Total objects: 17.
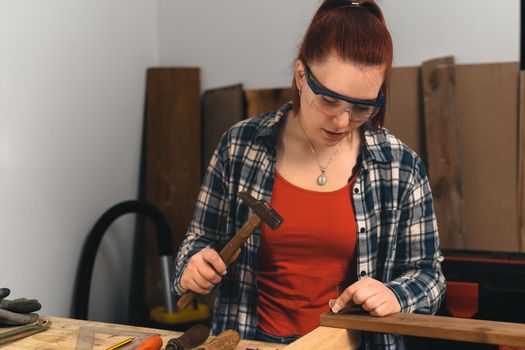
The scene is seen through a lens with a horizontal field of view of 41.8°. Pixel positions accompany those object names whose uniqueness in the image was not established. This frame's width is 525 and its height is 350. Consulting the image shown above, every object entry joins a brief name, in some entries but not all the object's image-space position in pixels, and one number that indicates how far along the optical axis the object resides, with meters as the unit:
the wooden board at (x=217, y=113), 3.69
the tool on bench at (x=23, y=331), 1.62
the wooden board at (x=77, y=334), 1.58
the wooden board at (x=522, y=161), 3.16
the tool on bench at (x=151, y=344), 1.46
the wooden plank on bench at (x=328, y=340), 1.40
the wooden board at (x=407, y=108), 3.39
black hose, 3.07
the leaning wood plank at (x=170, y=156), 3.68
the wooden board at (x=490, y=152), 3.19
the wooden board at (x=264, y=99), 3.61
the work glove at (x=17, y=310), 1.71
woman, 1.69
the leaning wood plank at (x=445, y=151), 3.27
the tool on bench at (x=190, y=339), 1.46
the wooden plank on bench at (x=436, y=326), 1.36
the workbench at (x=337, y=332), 1.39
